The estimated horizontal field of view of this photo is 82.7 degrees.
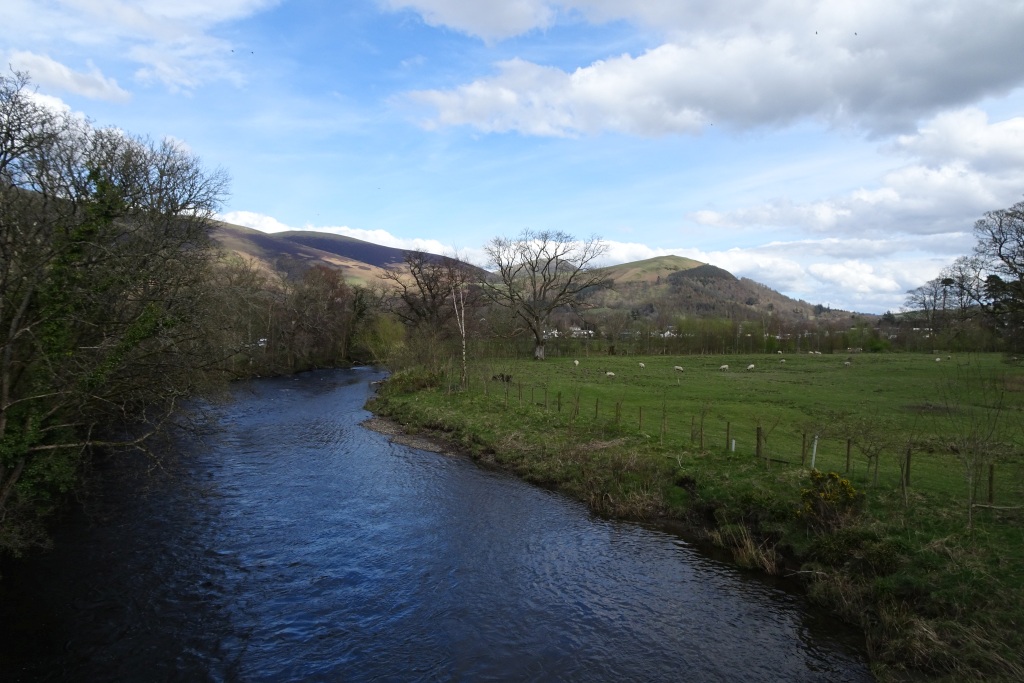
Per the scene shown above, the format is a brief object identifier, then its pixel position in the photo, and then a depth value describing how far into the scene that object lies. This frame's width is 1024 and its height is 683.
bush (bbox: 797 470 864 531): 14.91
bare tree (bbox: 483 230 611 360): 67.88
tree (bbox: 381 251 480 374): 57.85
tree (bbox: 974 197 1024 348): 38.91
